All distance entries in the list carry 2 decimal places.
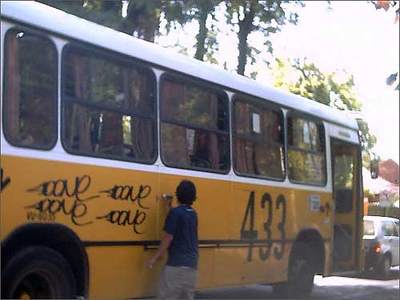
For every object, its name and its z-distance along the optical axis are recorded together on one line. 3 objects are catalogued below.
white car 15.41
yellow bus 5.48
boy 6.65
